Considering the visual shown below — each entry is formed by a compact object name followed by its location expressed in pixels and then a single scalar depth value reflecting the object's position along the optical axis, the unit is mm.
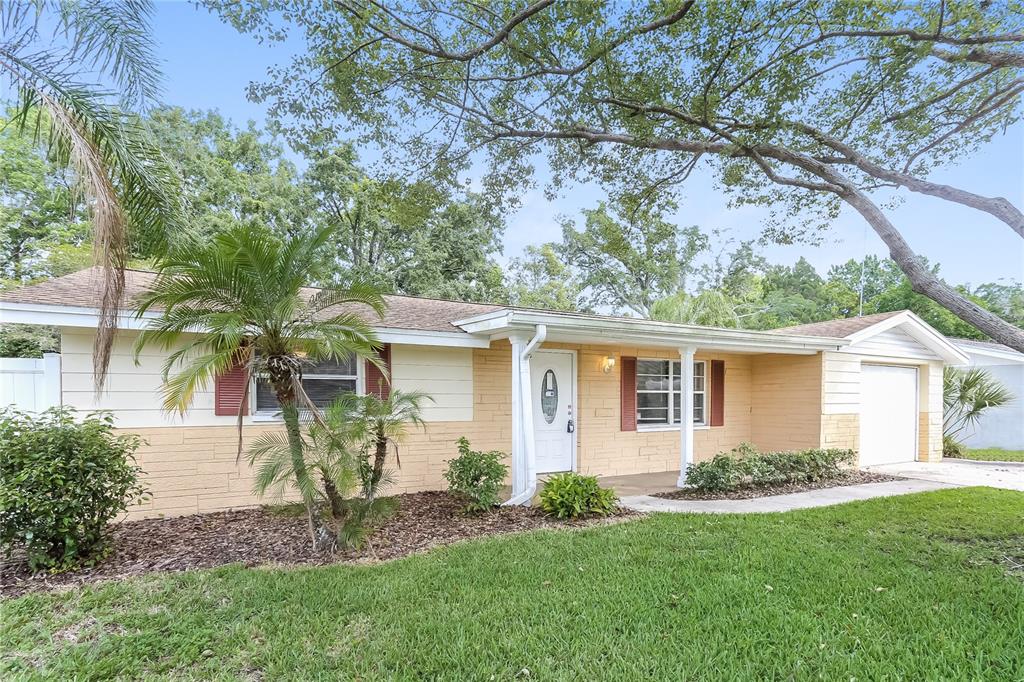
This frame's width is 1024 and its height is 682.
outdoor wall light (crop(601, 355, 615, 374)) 9383
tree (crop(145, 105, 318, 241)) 16048
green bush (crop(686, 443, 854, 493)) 7902
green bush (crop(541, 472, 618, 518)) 6422
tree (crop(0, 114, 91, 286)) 14578
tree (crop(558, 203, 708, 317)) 24219
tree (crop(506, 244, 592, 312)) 24938
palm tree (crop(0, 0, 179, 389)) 4305
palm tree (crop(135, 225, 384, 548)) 4277
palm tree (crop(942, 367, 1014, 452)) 12484
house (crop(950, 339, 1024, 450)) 14375
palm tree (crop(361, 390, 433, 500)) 5055
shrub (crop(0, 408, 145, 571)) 4297
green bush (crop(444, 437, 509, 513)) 6594
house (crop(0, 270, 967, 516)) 6273
